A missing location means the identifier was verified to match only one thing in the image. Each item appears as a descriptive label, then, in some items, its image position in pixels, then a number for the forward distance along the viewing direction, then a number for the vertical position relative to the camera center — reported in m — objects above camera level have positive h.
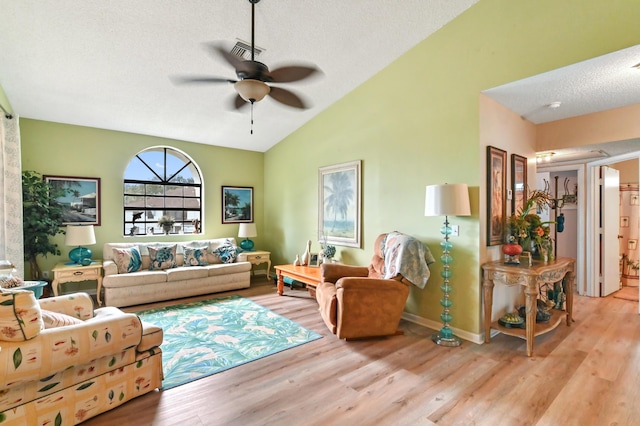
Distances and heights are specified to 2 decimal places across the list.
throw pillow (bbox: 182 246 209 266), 5.05 -0.76
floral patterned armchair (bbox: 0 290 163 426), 1.65 -0.93
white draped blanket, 3.23 -0.54
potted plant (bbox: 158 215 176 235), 5.56 -0.22
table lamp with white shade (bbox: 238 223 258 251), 5.82 -0.43
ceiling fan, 2.43 +1.16
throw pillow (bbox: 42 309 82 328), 2.01 -0.74
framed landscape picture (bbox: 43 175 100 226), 4.63 +0.20
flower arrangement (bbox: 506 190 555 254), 3.31 -0.24
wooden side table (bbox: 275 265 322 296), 4.25 -0.95
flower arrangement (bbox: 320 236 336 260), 4.72 -0.64
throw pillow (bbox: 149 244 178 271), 4.82 -0.75
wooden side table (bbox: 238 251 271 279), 5.50 -0.86
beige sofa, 4.26 -1.00
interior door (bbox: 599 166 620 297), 4.65 -0.34
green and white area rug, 2.66 -1.35
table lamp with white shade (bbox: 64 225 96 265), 4.19 -0.41
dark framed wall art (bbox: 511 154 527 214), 3.60 +0.33
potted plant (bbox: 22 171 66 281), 4.02 -0.11
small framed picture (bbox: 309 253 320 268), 5.01 -0.82
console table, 2.83 -0.70
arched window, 5.30 +0.34
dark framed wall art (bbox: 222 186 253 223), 6.14 +0.14
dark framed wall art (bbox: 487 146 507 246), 3.21 +0.16
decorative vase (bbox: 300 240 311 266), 5.00 -0.78
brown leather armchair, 3.10 -0.99
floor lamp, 2.96 -0.02
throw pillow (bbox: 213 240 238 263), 5.36 -0.75
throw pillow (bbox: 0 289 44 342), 1.63 -0.58
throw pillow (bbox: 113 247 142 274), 4.48 -0.73
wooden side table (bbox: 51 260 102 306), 4.05 -0.85
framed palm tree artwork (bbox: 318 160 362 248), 4.48 +0.10
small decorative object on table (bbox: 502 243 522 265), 3.17 -0.45
